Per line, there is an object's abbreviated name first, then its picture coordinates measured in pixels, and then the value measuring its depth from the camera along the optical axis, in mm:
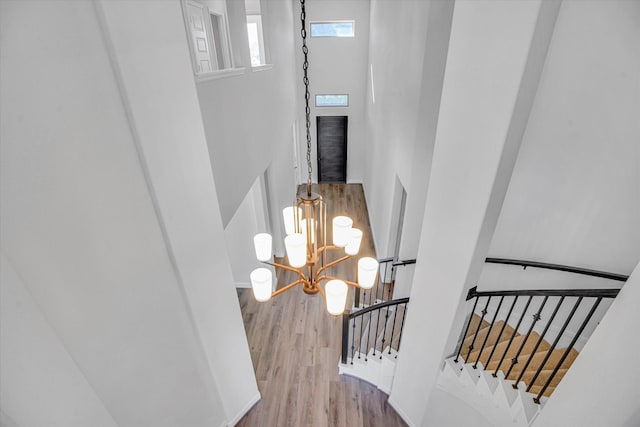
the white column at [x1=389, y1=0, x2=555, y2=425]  1269
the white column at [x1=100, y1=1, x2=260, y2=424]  1392
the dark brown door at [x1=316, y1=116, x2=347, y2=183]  8523
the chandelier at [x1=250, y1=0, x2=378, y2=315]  1898
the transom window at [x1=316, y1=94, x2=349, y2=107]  8164
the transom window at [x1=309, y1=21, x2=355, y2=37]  7406
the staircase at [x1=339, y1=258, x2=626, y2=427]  2018
